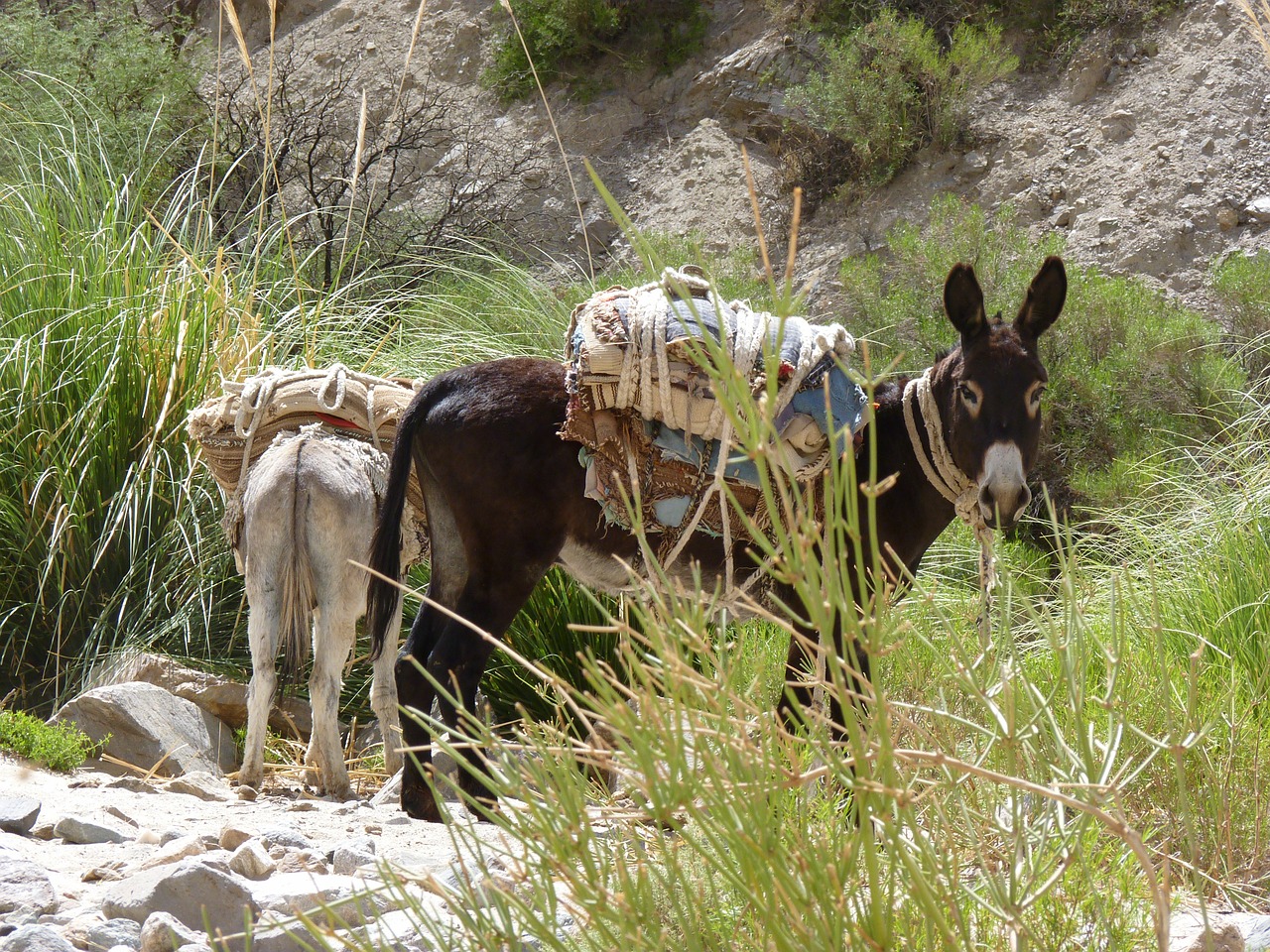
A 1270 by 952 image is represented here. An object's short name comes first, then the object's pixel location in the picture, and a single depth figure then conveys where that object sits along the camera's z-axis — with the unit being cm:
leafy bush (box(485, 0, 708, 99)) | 2445
